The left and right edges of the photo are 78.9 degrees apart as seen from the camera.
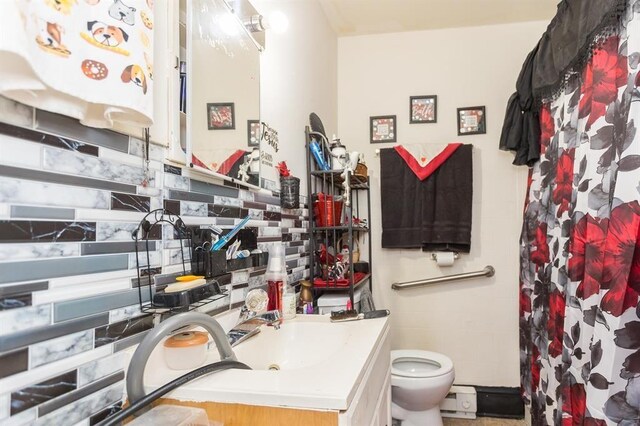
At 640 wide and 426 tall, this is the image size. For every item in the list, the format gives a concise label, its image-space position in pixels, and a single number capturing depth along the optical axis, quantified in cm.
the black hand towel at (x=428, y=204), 245
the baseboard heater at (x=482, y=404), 236
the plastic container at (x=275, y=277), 138
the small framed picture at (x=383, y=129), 263
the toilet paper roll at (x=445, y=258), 245
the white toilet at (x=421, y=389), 191
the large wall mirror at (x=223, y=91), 103
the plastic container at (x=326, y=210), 194
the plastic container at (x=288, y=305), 137
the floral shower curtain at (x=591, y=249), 112
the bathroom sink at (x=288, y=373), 71
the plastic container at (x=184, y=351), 85
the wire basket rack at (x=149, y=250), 81
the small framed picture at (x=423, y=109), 258
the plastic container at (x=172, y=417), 67
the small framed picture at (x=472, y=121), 252
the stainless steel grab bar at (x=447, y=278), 246
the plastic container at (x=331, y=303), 185
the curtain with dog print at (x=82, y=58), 50
